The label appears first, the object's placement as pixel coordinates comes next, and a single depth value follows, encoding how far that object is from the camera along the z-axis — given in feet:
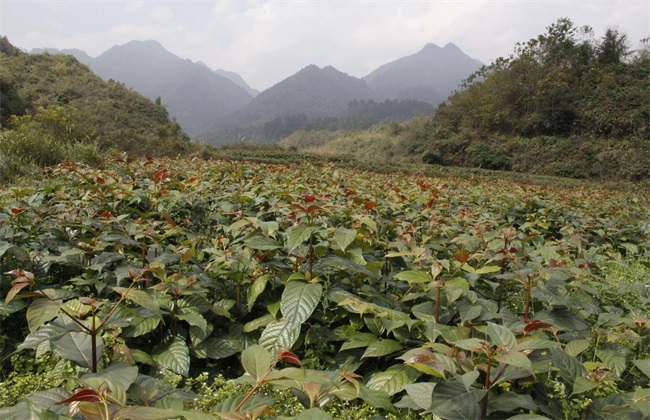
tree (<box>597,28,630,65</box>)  74.64
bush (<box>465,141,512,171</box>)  69.36
